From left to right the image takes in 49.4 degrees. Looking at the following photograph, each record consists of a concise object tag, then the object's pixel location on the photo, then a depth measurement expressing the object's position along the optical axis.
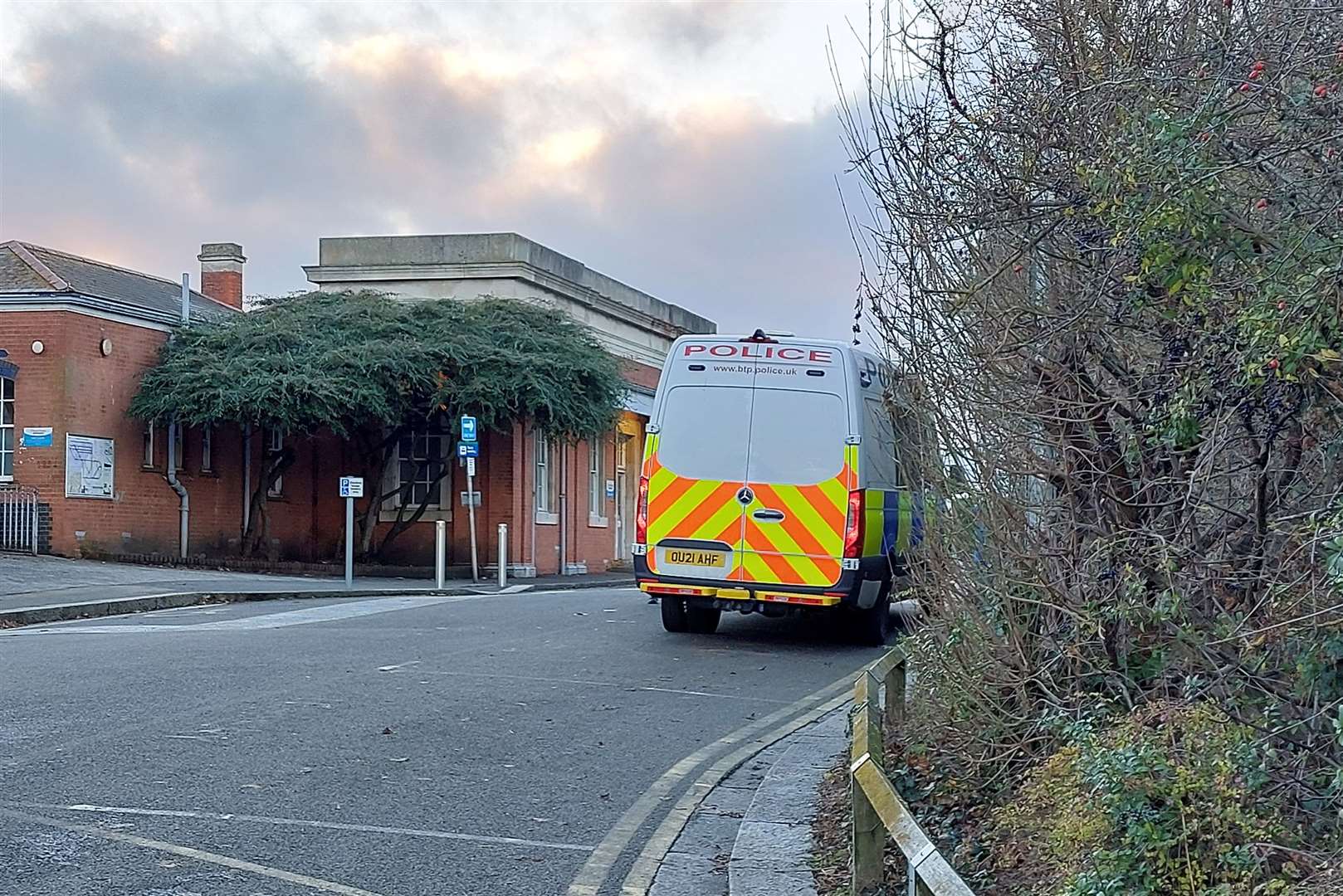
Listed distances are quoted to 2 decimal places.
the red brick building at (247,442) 24.34
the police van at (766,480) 13.00
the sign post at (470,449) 23.53
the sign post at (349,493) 23.11
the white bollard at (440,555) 23.58
